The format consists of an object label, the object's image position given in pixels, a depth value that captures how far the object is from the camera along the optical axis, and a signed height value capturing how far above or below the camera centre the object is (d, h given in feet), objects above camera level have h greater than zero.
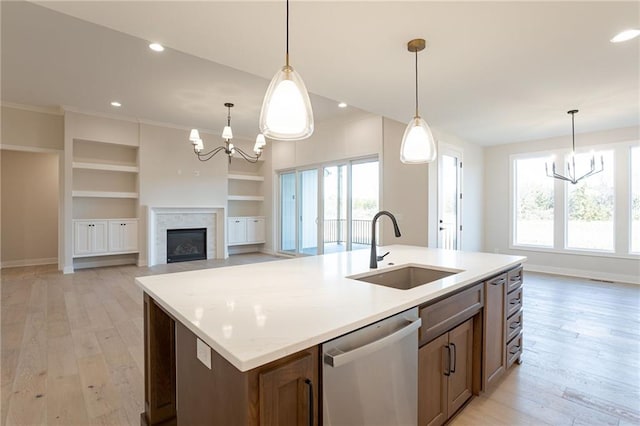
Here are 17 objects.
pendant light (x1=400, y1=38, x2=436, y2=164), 7.60 +1.70
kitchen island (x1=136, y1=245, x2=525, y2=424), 3.21 -1.27
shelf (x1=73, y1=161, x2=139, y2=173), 19.67 +3.03
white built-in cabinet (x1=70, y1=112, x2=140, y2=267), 19.70 +1.83
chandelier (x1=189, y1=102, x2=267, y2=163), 14.93 +3.64
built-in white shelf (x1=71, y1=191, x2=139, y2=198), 19.67 +1.28
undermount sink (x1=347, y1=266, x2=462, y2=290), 6.89 -1.44
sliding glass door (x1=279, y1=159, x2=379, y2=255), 20.68 +0.53
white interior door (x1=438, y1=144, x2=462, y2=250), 17.83 +0.98
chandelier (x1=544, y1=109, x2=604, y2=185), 16.78 +2.54
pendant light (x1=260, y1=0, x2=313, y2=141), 4.97 +1.72
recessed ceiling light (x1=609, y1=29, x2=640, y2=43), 7.96 +4.59
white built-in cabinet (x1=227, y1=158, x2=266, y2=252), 26.37 +0.87
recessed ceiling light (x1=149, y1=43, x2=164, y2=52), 10.99 +5.90
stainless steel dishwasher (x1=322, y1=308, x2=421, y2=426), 3.61 -2.04
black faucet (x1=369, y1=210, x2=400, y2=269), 7.00 -0.84
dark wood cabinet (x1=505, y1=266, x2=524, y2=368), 7.60 -2.55
